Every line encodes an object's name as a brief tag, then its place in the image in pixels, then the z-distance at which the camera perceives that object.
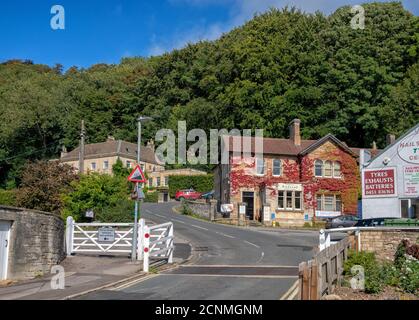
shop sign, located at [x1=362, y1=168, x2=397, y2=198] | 30.03
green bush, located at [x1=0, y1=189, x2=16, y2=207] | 57.15
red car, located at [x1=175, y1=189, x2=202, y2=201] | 69.38
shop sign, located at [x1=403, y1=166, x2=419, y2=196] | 29.30
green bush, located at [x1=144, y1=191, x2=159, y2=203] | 75.69
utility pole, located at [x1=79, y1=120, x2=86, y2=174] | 41.47
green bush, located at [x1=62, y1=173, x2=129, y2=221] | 33.66
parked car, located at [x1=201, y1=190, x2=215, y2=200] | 63.69
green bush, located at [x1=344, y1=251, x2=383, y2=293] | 15.20
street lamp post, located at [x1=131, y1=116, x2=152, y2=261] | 21.72
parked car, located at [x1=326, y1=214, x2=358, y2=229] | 40.28
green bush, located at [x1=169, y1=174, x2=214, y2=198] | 73.31
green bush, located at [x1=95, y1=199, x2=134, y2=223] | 33.99
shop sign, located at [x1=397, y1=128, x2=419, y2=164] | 29.81
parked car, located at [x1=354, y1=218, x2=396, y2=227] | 26.84
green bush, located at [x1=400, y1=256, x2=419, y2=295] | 15.59
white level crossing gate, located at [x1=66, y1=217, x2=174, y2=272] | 20.36
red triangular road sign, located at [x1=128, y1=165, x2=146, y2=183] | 21.67
